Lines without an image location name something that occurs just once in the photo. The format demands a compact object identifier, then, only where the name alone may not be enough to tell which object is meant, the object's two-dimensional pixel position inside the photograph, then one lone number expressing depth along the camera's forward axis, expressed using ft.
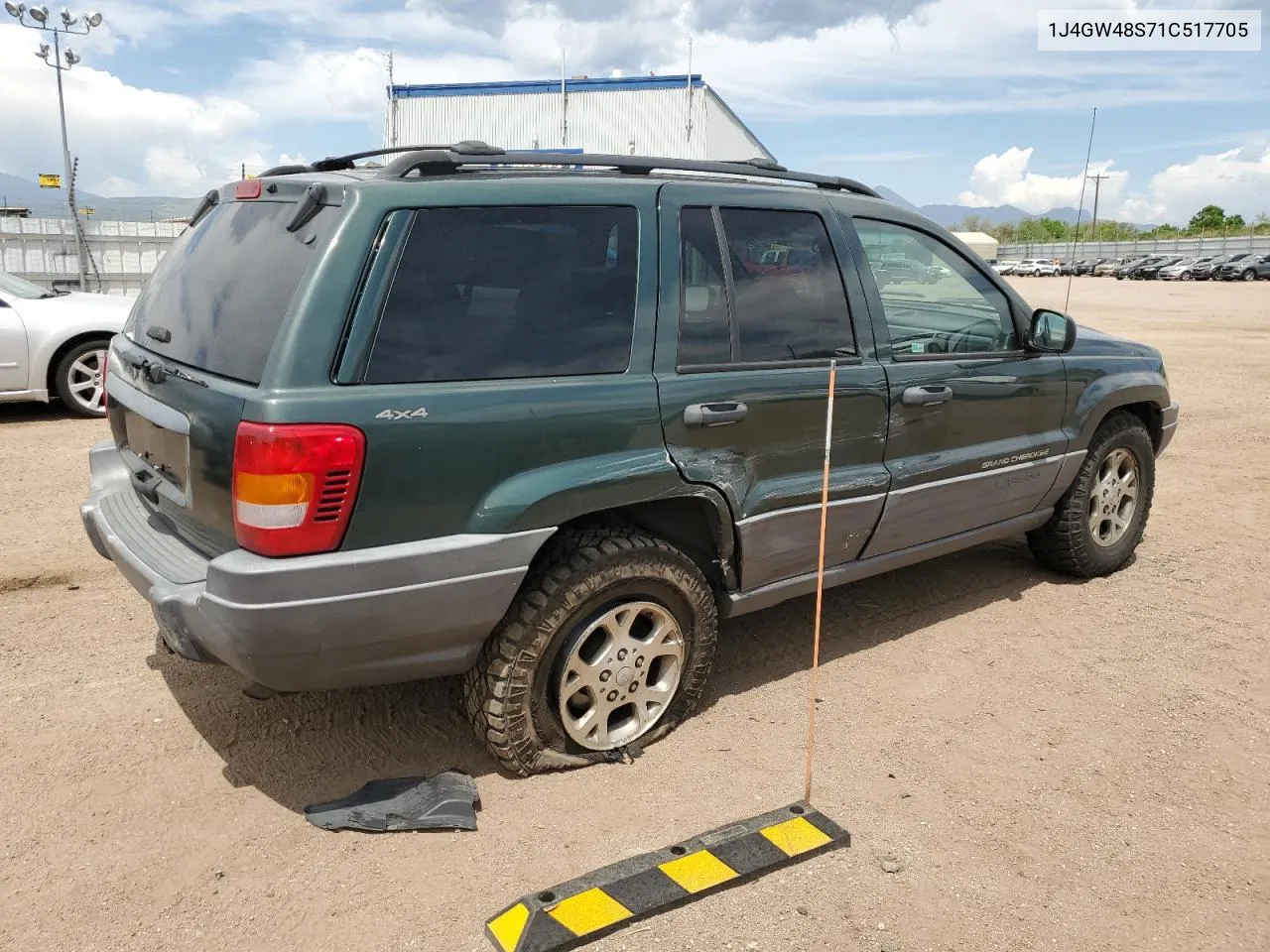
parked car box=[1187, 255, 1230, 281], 169.48
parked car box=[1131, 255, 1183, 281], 185.68
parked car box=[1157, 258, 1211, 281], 176.76
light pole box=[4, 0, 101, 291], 60.09
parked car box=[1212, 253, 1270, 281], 161.48
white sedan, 28.12
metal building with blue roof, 94.12
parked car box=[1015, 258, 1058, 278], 212.43
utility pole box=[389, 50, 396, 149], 97.81
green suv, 9.00
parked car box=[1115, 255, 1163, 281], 190.39
